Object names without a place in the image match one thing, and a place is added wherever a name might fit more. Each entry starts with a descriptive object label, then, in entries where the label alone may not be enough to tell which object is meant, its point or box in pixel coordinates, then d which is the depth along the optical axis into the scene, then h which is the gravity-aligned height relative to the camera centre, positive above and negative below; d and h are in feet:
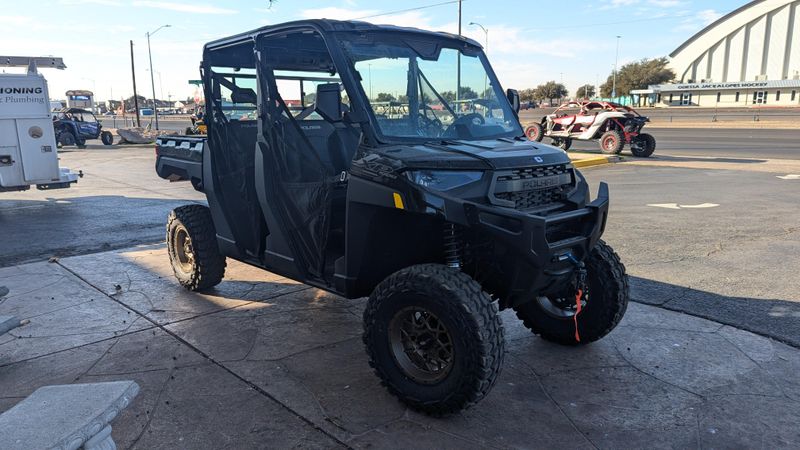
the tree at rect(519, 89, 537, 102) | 325.48 +10.80
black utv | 11.06 -1.72
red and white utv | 60.49 -1.57
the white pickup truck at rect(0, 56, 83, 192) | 35.14 -0.50
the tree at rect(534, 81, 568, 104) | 323.57 +11.83
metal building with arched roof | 261.07 +24.08
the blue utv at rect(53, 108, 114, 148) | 87.25 -1.01
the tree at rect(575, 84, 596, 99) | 341.82 +12.16
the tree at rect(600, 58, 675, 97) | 301.43 +18.52
